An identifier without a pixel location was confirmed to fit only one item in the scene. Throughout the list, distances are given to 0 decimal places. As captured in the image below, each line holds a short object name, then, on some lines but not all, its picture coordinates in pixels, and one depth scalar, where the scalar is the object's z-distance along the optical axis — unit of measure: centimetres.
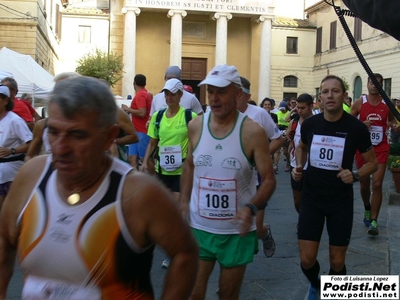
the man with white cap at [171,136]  655
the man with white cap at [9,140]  628
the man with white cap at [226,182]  397
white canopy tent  1631
